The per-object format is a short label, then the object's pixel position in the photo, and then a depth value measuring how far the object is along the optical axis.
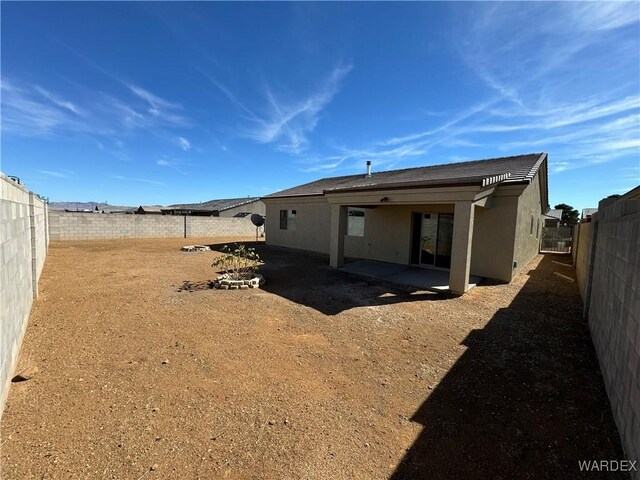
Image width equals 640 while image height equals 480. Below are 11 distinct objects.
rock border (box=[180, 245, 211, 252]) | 15.49
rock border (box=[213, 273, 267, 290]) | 7.77
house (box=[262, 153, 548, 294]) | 7.77
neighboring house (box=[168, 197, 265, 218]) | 34.62
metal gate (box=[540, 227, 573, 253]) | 19.83
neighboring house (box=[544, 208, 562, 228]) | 27.82
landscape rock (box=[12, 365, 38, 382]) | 3.36
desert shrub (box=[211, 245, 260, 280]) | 8.49
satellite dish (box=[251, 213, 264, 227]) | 19.86
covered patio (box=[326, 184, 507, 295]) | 7.57
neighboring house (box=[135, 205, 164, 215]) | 39.81
